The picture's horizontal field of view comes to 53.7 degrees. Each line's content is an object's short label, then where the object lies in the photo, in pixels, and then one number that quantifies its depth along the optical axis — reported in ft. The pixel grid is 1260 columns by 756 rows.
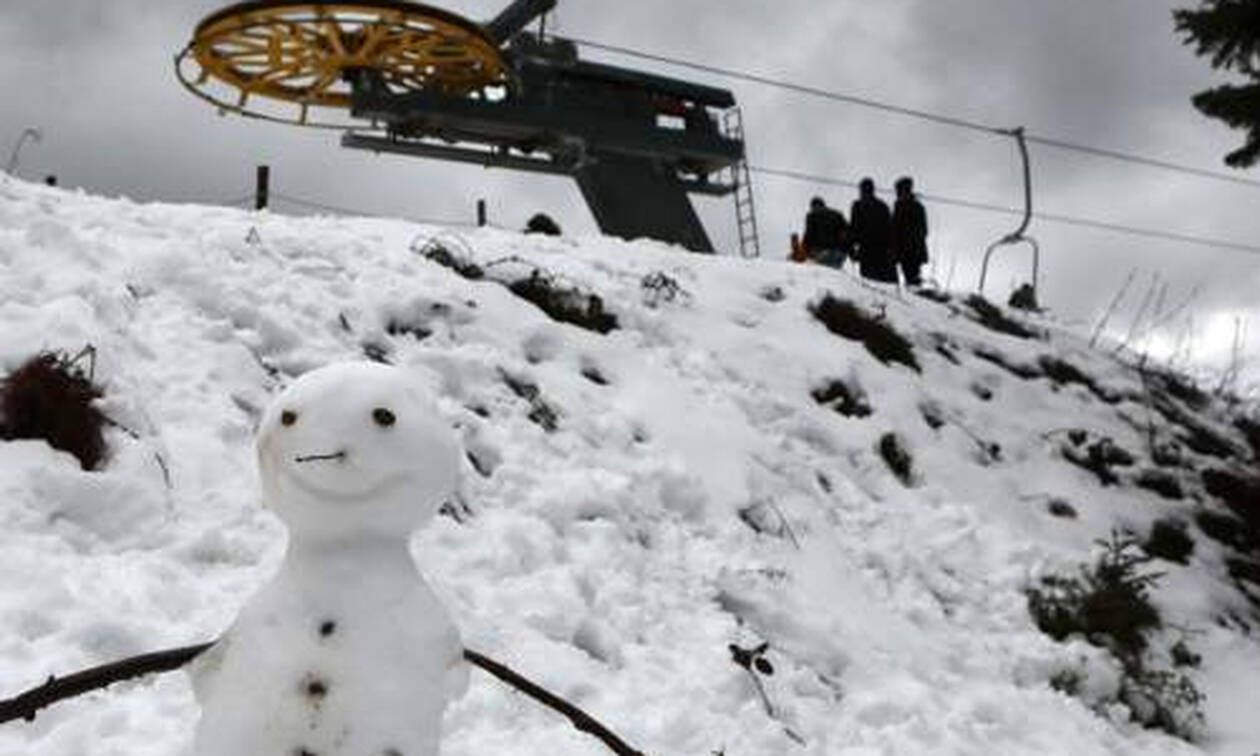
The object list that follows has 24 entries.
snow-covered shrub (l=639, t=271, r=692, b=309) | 25.45
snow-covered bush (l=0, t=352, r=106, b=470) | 13.65
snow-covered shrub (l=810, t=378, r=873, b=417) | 23.86
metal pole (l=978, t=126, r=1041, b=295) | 41.83
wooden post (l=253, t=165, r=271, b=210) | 48.32
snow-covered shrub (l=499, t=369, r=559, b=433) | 19.07
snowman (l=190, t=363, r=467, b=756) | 6.19
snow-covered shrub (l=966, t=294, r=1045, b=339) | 32.94
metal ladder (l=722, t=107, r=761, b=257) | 56.34
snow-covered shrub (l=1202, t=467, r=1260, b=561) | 24.45
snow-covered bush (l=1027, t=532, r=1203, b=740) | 18.21
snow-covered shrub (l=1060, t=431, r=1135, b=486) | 25.53
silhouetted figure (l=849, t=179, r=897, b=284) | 40.86
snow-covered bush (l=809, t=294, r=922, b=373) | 27.04
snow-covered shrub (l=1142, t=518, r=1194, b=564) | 23.06
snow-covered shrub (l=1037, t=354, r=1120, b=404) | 29.73
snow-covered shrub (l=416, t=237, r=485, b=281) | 23.68
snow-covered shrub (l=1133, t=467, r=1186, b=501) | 25.55
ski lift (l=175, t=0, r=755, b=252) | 33.94
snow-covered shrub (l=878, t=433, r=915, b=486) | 22.47
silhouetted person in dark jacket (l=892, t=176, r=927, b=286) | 41.06
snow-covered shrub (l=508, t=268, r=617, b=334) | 23.35
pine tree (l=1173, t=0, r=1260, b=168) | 27.40
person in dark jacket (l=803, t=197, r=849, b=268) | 42.83
